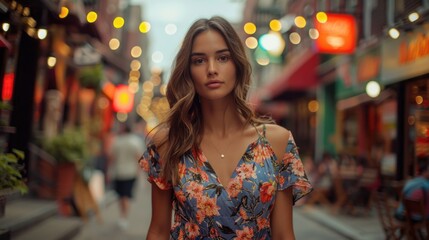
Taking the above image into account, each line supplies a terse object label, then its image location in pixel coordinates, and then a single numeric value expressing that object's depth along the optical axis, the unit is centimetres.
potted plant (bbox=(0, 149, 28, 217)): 456
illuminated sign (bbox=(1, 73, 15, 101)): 778
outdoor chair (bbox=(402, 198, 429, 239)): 640
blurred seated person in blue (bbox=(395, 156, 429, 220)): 680
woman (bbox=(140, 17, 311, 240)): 215
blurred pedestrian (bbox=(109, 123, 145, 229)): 1089
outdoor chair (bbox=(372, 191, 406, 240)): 706
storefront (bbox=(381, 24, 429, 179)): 967
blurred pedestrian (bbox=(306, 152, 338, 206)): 1323
